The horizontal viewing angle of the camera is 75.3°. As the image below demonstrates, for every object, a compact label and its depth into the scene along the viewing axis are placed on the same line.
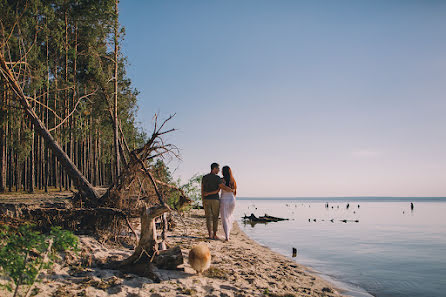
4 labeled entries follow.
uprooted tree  7.71
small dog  6.26
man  10.91
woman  11.02
